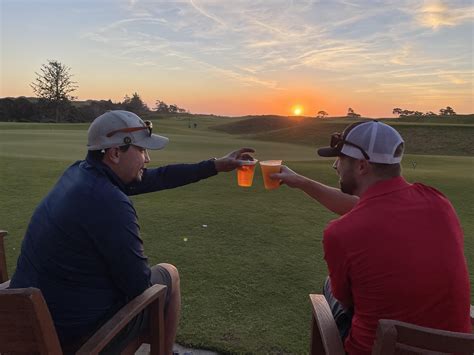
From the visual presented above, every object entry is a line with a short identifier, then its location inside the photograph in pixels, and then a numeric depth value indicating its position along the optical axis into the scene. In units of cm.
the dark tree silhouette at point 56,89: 6738
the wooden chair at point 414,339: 160
